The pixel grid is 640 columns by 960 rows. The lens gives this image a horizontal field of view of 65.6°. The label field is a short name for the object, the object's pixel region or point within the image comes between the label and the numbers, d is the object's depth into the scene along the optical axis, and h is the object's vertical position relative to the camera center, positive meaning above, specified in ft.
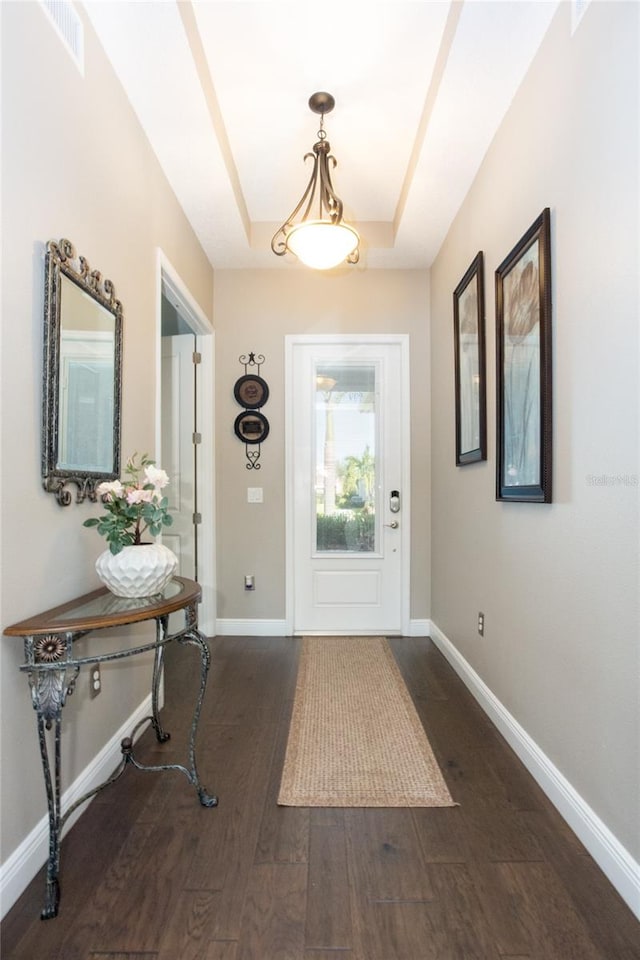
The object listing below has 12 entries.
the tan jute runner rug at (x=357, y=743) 6.01 -3.65
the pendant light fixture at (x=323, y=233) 8.13 +4.29
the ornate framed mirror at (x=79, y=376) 4.94 +1.27
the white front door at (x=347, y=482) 12.14 +0.18
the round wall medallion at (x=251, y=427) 12.06 +1.52
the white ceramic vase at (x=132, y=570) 5.24 -0.86
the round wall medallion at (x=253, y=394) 12.04 +2.31
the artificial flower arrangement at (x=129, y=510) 5.20 -0.23
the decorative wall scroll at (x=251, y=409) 12.05 +1.96
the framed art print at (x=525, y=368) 5.94 +1.62
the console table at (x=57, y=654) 4.32 -1.49
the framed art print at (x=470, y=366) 8.39 +2.26
